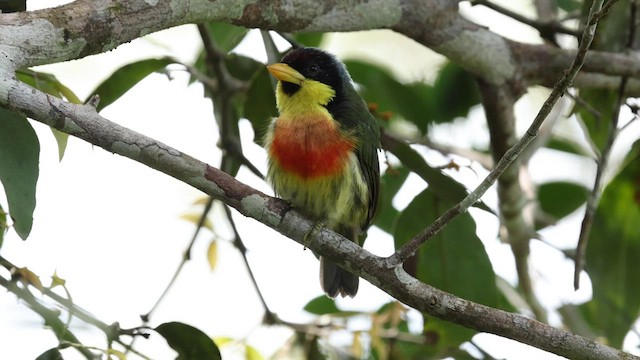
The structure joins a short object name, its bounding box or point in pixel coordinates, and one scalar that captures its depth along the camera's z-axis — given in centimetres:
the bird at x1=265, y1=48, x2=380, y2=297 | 721
